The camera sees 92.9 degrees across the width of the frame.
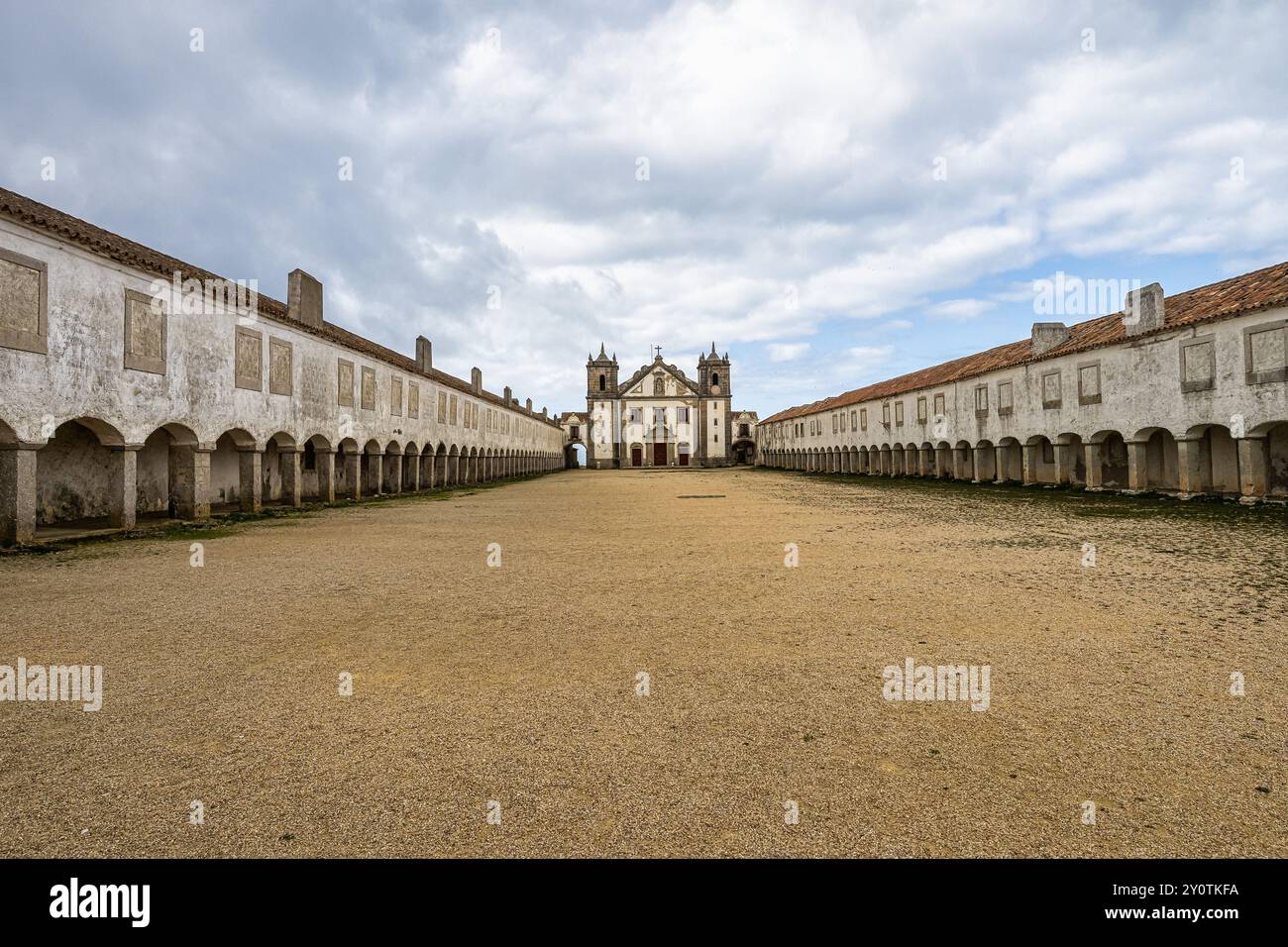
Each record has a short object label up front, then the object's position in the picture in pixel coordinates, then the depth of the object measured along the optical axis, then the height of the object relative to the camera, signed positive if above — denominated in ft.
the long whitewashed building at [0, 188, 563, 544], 36.19 +7.91
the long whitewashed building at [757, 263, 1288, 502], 53.98 +7.56
